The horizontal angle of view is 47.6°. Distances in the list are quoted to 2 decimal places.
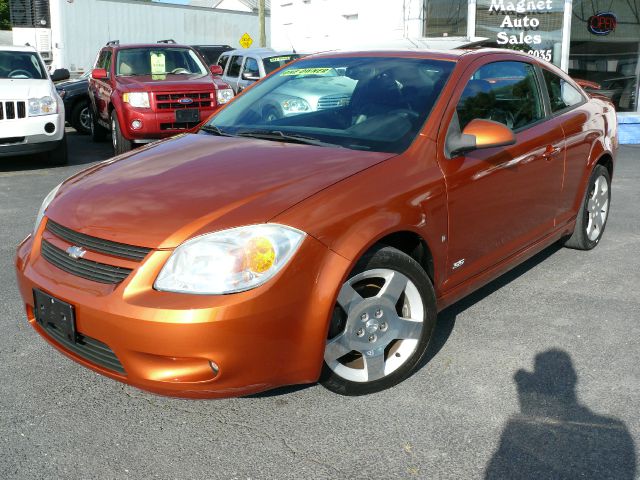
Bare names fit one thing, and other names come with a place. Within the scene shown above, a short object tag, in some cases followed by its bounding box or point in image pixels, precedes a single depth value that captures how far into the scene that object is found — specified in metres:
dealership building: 15.56
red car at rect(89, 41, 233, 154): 10.33
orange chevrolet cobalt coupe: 2.76
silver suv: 13.70
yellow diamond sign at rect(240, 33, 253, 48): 22.97
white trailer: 32.47
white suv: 9.32
